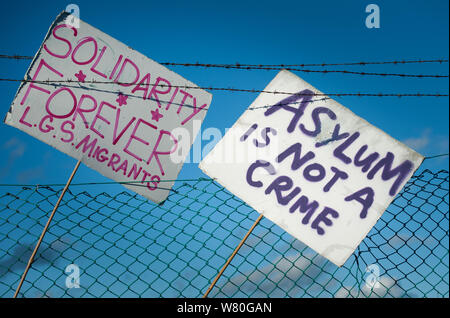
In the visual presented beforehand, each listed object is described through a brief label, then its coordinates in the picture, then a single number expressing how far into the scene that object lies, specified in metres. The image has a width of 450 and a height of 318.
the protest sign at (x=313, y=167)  2.76
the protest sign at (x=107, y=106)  2.98
